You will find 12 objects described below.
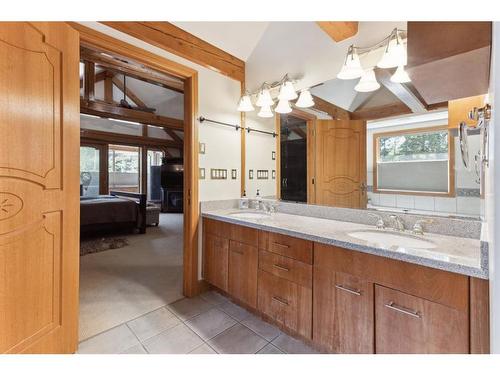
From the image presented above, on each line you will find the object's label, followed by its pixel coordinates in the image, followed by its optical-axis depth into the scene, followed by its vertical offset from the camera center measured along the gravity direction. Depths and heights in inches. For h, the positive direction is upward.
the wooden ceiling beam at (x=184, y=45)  71.4 +49.4
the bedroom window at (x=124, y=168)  269.4 +22.8
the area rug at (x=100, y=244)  137.2 -35.9
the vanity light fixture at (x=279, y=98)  81.7 +33.0
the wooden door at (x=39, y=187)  43.9 +0.1
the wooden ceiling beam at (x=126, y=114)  186.1 +66.1
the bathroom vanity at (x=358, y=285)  36.9 -19.8
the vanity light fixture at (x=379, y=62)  57.4 +32.3
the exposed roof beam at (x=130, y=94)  215.7 +91.4
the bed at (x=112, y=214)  158.2 -18.9
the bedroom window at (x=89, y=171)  245.4 +17.6
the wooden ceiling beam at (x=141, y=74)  140.1 +76.1
